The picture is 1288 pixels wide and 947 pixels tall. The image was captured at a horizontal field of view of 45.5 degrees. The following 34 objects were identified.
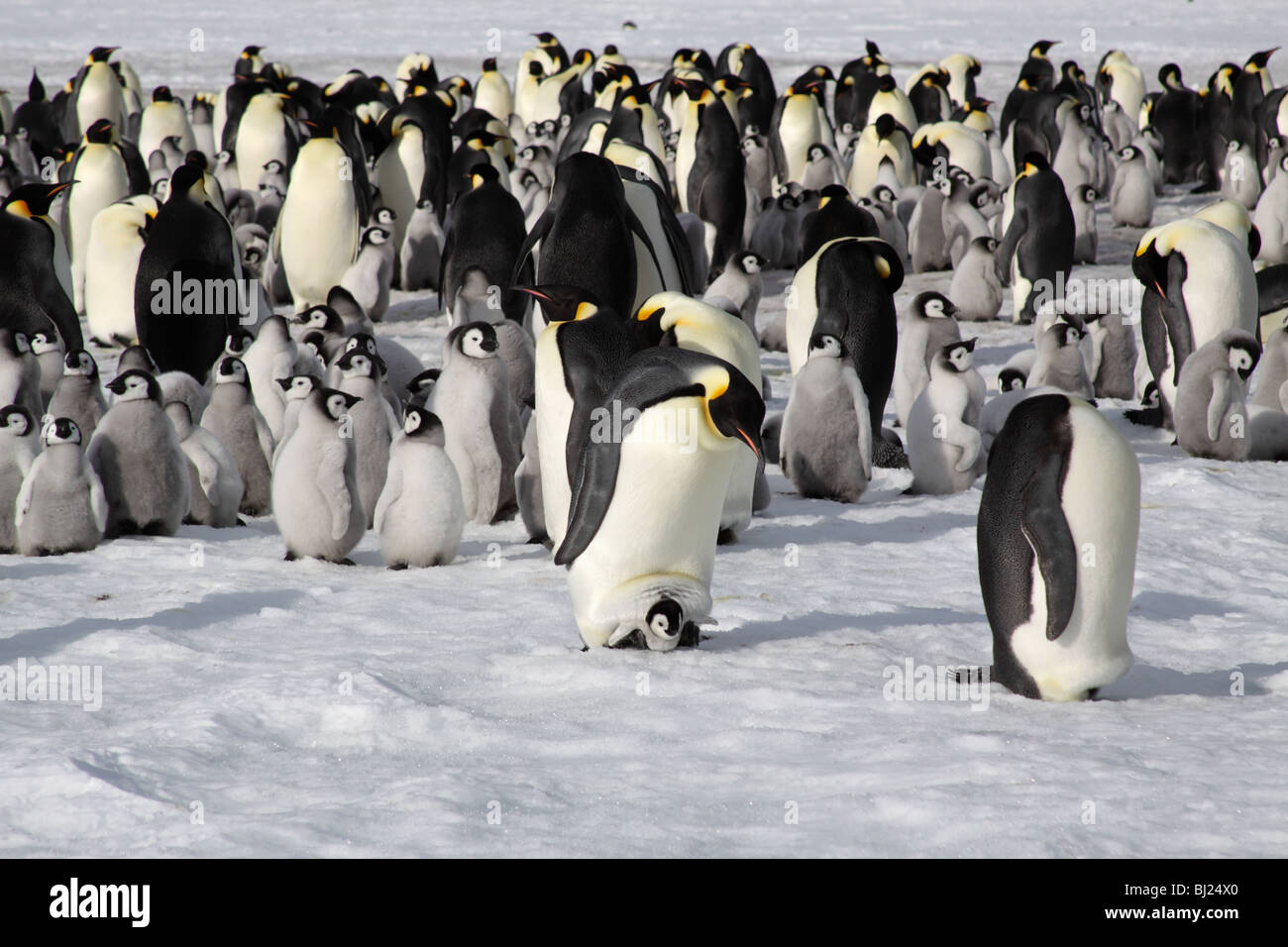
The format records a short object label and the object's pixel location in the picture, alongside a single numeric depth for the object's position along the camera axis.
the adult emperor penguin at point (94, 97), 16.27
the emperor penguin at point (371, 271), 9.31
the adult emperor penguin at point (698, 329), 4.68
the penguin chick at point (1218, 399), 6.27
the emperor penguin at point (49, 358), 6.30
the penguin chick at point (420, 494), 4.67
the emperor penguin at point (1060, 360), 6.78
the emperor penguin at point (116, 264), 8.38
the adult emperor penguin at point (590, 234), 6.14
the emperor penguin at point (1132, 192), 12.80
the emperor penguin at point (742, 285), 7.94
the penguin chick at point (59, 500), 4.68
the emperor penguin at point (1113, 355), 7.79
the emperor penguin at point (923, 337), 6.88
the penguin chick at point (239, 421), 5.53
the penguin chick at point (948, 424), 5.80
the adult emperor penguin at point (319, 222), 9.86
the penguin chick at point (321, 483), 4.72
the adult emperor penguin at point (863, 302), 6.52
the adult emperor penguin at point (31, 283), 7.16
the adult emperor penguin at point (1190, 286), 7.06
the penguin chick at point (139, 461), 4.89
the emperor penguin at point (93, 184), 10.17
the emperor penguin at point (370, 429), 5.21
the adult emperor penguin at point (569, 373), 4.31
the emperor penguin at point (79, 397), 5.41
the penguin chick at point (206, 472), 5.26
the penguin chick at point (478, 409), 5.23
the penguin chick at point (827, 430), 5.51
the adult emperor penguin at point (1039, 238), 9.70
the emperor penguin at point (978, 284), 9.41
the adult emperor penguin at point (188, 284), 7.49
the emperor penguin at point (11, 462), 4.83
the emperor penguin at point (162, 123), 14.60
